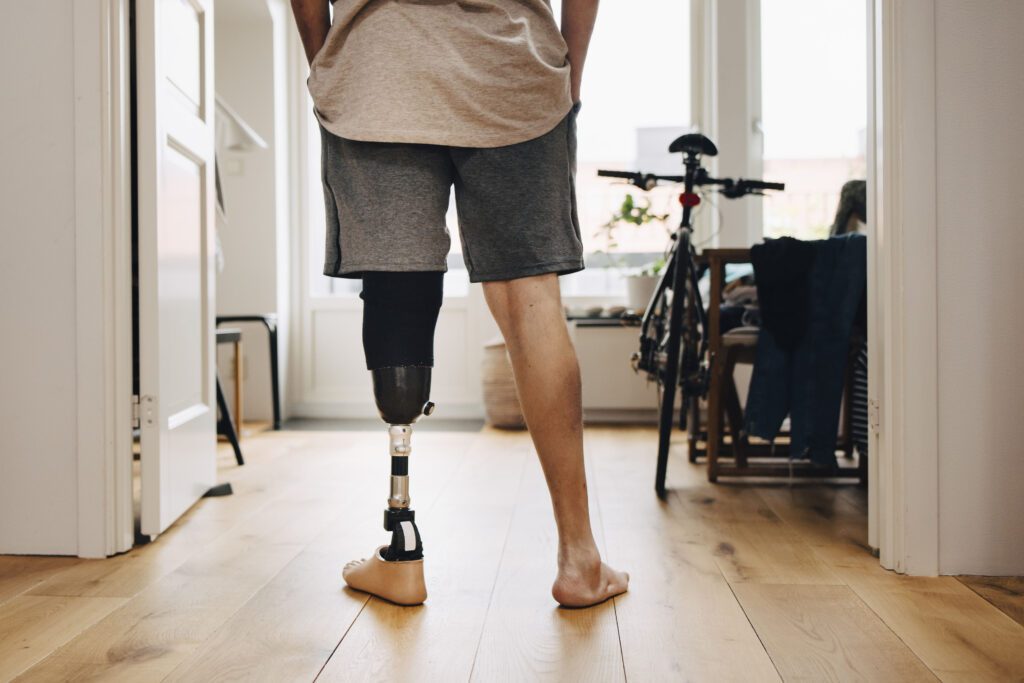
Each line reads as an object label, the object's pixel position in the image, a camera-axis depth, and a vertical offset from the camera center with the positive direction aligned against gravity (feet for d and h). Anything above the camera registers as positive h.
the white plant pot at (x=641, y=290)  11.92 +0.67
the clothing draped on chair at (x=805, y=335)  6.56 +0.02
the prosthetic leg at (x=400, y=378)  3.90 -0.17
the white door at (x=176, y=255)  5.36 +0.58
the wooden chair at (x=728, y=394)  7.29 -0.51
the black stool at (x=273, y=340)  11.02 +0.01
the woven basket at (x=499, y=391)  11.75 -0.70
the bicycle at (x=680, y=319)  6.98 +0.16
